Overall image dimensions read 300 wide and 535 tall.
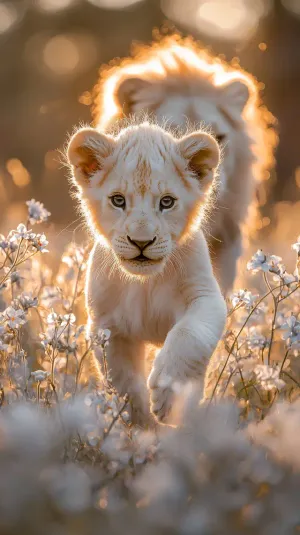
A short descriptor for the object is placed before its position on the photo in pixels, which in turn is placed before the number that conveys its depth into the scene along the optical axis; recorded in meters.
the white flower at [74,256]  3.91
